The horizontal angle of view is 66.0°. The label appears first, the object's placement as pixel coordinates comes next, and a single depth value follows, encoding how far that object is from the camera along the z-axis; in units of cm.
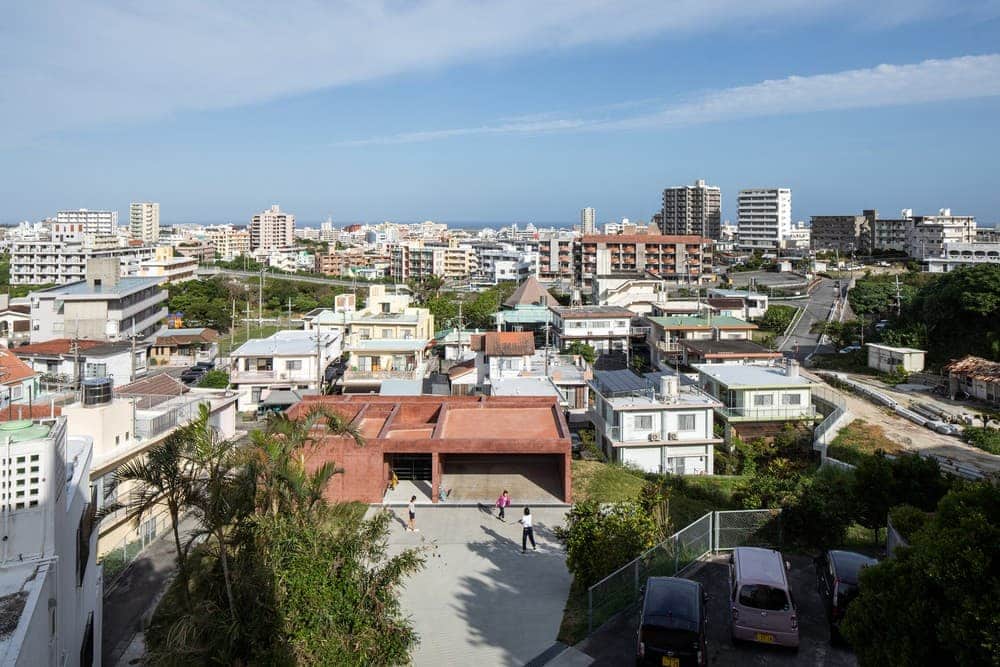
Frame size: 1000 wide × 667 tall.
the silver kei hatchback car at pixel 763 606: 934
